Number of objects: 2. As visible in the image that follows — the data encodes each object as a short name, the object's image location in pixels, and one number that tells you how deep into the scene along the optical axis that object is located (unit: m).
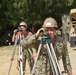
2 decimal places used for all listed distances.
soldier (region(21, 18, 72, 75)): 3.99
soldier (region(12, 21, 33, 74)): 6.59
